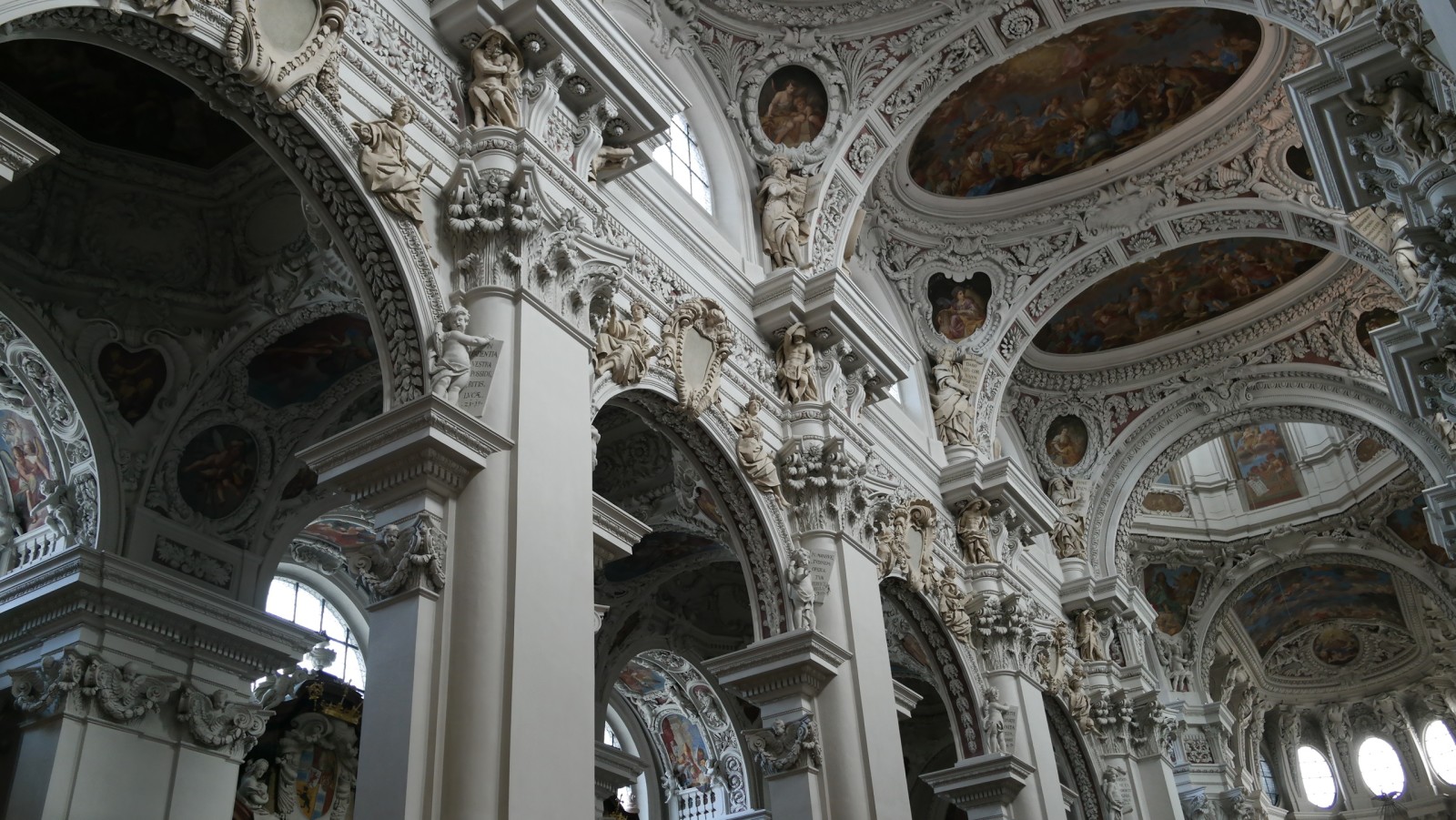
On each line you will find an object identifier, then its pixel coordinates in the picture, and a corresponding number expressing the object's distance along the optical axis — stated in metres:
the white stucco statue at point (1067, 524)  19.70
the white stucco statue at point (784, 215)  12.94
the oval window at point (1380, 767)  32.41
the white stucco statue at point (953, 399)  16.44
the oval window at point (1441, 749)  31.84
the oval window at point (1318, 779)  32.97
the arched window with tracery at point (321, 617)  14.69
